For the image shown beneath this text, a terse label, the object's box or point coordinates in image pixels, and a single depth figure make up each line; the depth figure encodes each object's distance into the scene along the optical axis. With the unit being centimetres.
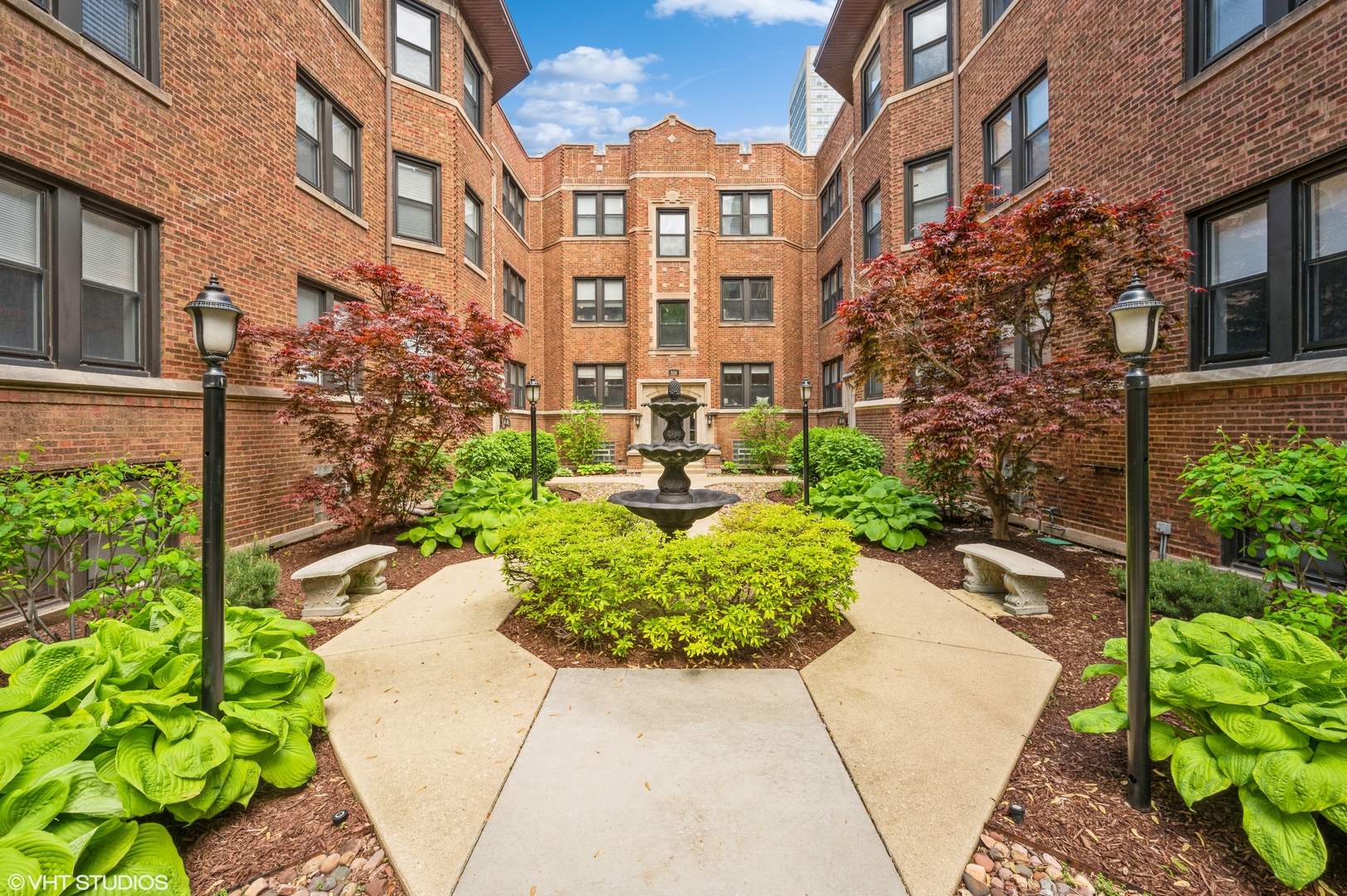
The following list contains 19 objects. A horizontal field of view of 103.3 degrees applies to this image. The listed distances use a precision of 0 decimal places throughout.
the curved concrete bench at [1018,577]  474
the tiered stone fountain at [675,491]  543
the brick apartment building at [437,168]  481
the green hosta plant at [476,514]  709
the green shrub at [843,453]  1074
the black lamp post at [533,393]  950
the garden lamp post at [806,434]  853
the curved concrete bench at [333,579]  475
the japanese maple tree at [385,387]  656
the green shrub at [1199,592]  423
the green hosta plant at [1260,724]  185
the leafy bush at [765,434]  1656
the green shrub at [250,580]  446
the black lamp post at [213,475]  245
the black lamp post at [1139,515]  233
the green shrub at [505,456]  1065
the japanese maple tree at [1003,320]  575
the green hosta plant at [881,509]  721
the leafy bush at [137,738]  173
